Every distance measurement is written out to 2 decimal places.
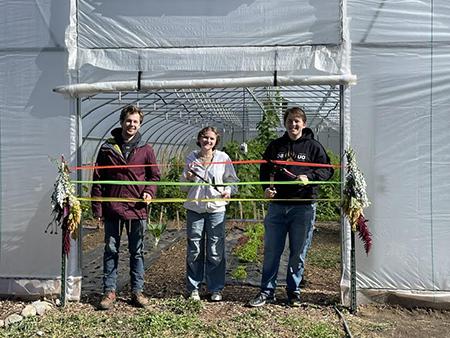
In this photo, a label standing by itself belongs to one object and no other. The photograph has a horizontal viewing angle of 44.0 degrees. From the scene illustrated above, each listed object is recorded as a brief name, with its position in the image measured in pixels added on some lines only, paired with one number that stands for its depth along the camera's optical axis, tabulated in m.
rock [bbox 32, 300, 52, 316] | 4.81
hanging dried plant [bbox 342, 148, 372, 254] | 4.70
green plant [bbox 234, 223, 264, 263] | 7.46
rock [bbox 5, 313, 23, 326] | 4.56
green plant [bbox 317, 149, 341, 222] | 11.64
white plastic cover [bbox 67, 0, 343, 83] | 4.99
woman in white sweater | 5.02
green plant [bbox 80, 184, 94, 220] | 9.57
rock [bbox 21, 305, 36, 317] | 4.73
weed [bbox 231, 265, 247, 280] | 6.30
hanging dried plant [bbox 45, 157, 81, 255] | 4.79
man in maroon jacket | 4.87
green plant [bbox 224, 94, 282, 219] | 11.15
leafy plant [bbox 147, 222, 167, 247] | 8.17
